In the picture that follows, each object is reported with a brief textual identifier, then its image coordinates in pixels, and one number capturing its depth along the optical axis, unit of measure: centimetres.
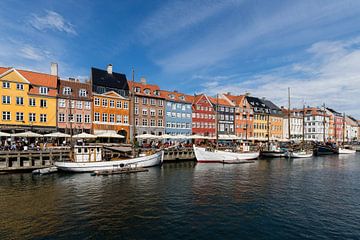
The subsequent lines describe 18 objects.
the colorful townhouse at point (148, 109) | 5747
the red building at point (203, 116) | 7012
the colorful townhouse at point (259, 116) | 8406
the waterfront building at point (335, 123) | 11081
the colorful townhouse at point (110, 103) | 5075
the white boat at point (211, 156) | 4456
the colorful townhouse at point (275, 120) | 8912
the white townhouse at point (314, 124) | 10262
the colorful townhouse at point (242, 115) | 7994
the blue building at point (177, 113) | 6406
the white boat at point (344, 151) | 7206
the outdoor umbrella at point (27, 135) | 3264
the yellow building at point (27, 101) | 4112
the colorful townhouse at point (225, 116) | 7538
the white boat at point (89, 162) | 2942
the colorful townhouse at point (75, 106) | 4675
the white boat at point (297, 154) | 5669
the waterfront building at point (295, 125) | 9419
